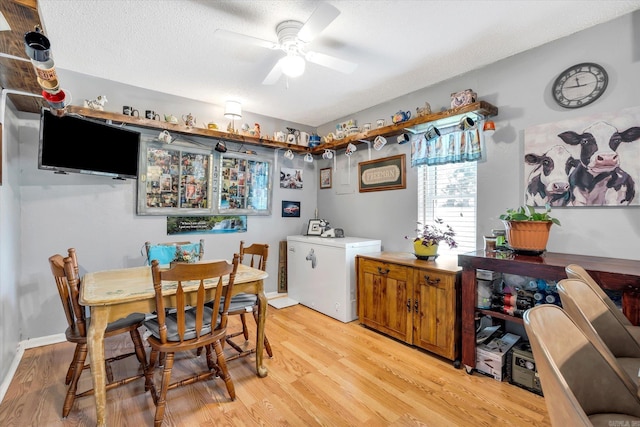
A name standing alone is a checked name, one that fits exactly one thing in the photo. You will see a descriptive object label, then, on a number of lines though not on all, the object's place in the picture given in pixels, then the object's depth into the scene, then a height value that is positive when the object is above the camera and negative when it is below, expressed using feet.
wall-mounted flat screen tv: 7.55 +1.92
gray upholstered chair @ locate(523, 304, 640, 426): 2.83 -1.49
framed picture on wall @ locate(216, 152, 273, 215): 12.19 +1.33
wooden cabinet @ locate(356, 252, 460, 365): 7.67 -2.43
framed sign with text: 11.10 +1.72
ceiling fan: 5.90 +3.77
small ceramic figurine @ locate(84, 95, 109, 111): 9.10 +3.45
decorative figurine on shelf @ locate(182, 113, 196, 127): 10.77 +3.58
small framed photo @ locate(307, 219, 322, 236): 13.39 -0.55
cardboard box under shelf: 6.97 -3.38
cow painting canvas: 6.48 +1.40
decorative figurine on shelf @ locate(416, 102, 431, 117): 9.50 +3.53
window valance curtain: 8.77 +2.26
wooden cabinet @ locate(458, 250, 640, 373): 5.14 -1.08
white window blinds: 9.32 +0.66
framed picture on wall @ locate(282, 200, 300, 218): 14.02 +0.33
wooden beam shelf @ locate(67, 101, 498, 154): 8.42 +3.10
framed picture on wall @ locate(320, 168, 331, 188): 14.34 +1.92
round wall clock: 6.89 +3.27
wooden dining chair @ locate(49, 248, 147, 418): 5.72 -2.43
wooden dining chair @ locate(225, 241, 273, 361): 7.93 -2.48
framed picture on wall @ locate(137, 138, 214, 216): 10.39 +1.31
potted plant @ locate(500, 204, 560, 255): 6.56 -0.28
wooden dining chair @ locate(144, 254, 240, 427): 5.47 -2.28
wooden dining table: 5.34 -1.73
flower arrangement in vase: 8.89 -0.70
